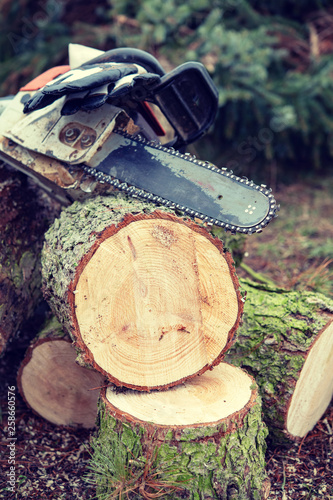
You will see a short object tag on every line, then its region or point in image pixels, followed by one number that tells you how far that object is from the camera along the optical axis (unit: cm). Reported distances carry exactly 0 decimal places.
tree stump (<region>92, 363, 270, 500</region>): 183
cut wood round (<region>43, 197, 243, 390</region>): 188
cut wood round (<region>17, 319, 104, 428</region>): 204
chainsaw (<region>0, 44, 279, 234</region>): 196
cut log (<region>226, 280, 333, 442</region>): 200
